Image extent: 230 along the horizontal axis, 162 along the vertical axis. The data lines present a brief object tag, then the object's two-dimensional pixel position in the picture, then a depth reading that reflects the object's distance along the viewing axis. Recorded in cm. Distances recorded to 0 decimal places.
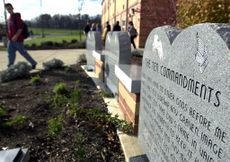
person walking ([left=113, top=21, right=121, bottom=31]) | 952
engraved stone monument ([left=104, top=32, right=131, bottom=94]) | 292
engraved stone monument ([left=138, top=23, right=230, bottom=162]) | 93
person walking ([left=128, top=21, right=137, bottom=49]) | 950
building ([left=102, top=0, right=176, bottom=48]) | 646
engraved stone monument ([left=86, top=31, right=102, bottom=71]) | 511
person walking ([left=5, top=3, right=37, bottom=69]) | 509
